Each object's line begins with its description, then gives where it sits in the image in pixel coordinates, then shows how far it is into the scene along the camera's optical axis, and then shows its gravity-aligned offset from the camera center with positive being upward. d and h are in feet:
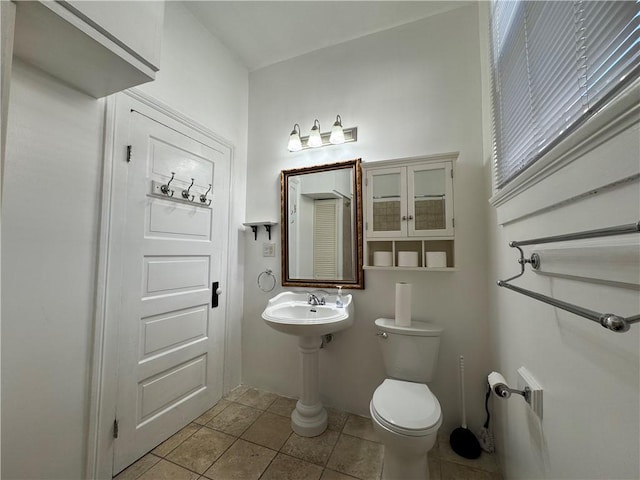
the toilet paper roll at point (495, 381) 3.03 -1.65
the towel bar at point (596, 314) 1.31 -0.34
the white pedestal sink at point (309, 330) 4.99 -1.58
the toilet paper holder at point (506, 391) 2.92 -1.62
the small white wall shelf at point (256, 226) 6.97 +0.71
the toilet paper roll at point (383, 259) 5.65 -0.17
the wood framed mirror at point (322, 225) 6.26 +0.67
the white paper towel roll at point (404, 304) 5.22 -1.09
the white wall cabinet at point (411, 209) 5.31 +0.95
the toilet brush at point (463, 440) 4.79 -3.66
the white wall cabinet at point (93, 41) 2.87 +2.58
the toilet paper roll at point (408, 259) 5.40 -0.16
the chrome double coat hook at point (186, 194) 5.63 +1.24
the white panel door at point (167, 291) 4.70 -0.89
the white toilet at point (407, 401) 3.66 -2.49
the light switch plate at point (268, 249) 7.12 +0.04
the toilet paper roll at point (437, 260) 5.21 -0.16
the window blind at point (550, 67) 1.73 +1.71
